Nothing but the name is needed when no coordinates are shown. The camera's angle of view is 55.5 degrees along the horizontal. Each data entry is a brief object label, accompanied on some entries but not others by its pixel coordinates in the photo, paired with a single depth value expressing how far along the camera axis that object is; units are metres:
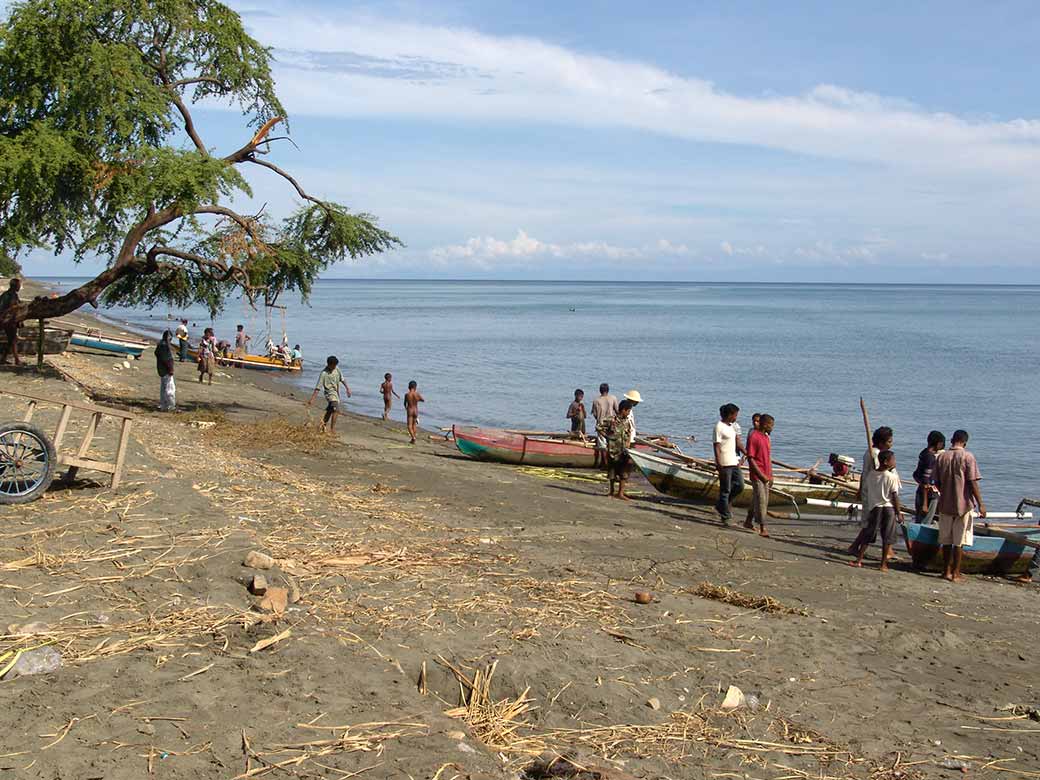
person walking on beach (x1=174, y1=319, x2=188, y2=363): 35.86
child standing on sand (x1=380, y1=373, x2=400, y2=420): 26.58
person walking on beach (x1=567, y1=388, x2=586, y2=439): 22.38
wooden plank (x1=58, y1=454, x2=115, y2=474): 10.27
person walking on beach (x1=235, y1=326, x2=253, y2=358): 42.22
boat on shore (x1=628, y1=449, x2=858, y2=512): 17.25
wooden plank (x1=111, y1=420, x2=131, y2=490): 10.62
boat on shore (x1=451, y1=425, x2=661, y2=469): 20.69
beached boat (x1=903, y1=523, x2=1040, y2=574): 12.78
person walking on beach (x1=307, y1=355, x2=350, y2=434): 19.53
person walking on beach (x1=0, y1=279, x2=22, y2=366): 21.64
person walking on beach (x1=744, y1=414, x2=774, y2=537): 13.96
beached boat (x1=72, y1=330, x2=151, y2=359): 36.03
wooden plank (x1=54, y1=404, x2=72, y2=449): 10.20
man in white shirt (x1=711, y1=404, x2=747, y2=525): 14.45
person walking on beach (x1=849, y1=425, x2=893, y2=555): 11.99
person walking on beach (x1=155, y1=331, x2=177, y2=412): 20.64
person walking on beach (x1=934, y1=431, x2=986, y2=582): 11.58
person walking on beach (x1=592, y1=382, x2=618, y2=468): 19.45
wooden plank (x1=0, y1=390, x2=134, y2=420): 10.09
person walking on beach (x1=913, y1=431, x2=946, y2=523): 14.19
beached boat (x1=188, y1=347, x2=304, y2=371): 40.53
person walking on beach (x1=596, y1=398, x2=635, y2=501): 16.03
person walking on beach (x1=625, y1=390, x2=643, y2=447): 16.53
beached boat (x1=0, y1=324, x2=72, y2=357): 24.94
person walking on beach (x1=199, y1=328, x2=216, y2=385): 30.75
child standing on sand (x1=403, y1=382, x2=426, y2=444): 22.84
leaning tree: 18.70
